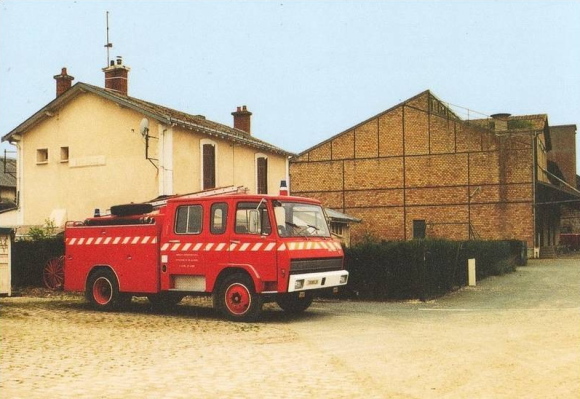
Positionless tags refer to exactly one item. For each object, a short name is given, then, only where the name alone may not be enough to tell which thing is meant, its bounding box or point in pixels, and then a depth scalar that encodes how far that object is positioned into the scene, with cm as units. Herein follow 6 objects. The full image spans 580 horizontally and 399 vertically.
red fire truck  1267
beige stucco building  2323
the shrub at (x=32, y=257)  2067
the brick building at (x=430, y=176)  4084
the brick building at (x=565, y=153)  6656
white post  2066
